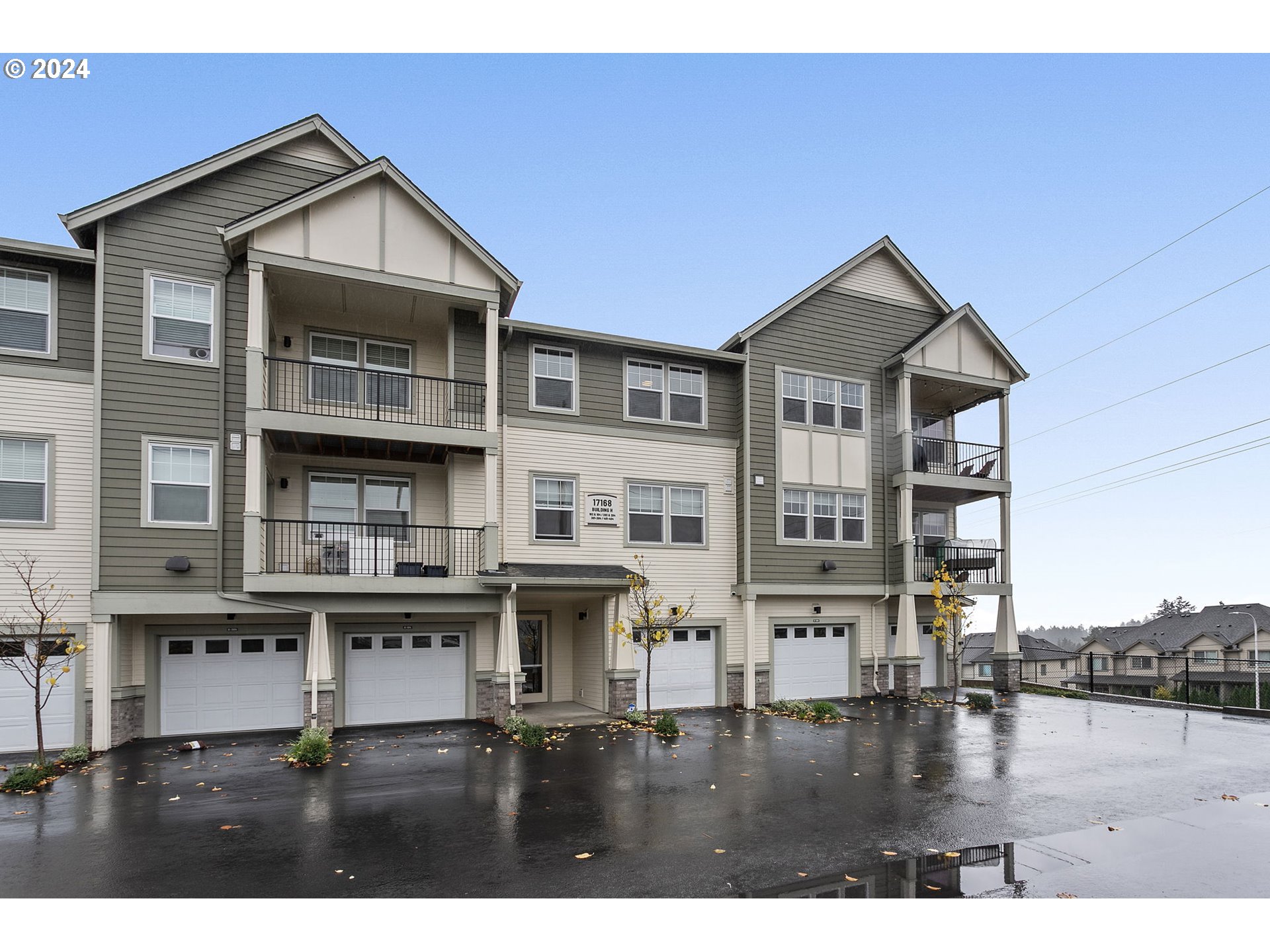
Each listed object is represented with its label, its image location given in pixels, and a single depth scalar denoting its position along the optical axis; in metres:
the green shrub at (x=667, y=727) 13.57
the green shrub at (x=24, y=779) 9.65
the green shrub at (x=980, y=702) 17.14
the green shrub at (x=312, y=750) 11.18
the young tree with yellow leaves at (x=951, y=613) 18.33
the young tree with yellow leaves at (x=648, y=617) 15.28
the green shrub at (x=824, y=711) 15.52
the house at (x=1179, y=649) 47.22
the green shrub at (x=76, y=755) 11.41
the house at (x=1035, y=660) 58.28
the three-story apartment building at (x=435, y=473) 13.22
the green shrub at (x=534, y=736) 12.66
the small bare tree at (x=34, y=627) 12.25
